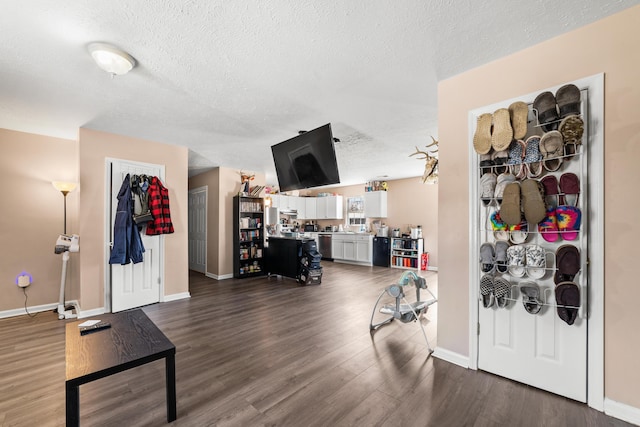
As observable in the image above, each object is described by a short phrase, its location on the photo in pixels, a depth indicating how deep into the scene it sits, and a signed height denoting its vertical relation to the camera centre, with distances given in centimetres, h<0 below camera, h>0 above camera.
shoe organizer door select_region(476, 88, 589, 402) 182 -88
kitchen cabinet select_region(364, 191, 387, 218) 773 +19
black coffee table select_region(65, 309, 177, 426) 139 -85
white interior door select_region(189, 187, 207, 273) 635 -43
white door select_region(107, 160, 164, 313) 379 -85
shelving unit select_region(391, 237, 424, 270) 685 -108
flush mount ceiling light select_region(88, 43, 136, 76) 193 +114
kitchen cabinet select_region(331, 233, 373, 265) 755 -106
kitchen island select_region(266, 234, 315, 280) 550 -94
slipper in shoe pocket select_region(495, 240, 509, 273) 208 -35
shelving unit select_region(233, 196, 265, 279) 586 -56
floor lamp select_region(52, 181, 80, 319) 350 -47
